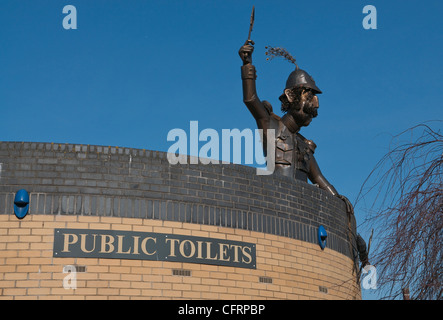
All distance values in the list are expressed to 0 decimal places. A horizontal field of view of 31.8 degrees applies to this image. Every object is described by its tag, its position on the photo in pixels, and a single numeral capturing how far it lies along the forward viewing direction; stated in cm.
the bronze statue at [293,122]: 1705
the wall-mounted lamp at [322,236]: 1549
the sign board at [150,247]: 1256
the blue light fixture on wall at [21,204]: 1250
